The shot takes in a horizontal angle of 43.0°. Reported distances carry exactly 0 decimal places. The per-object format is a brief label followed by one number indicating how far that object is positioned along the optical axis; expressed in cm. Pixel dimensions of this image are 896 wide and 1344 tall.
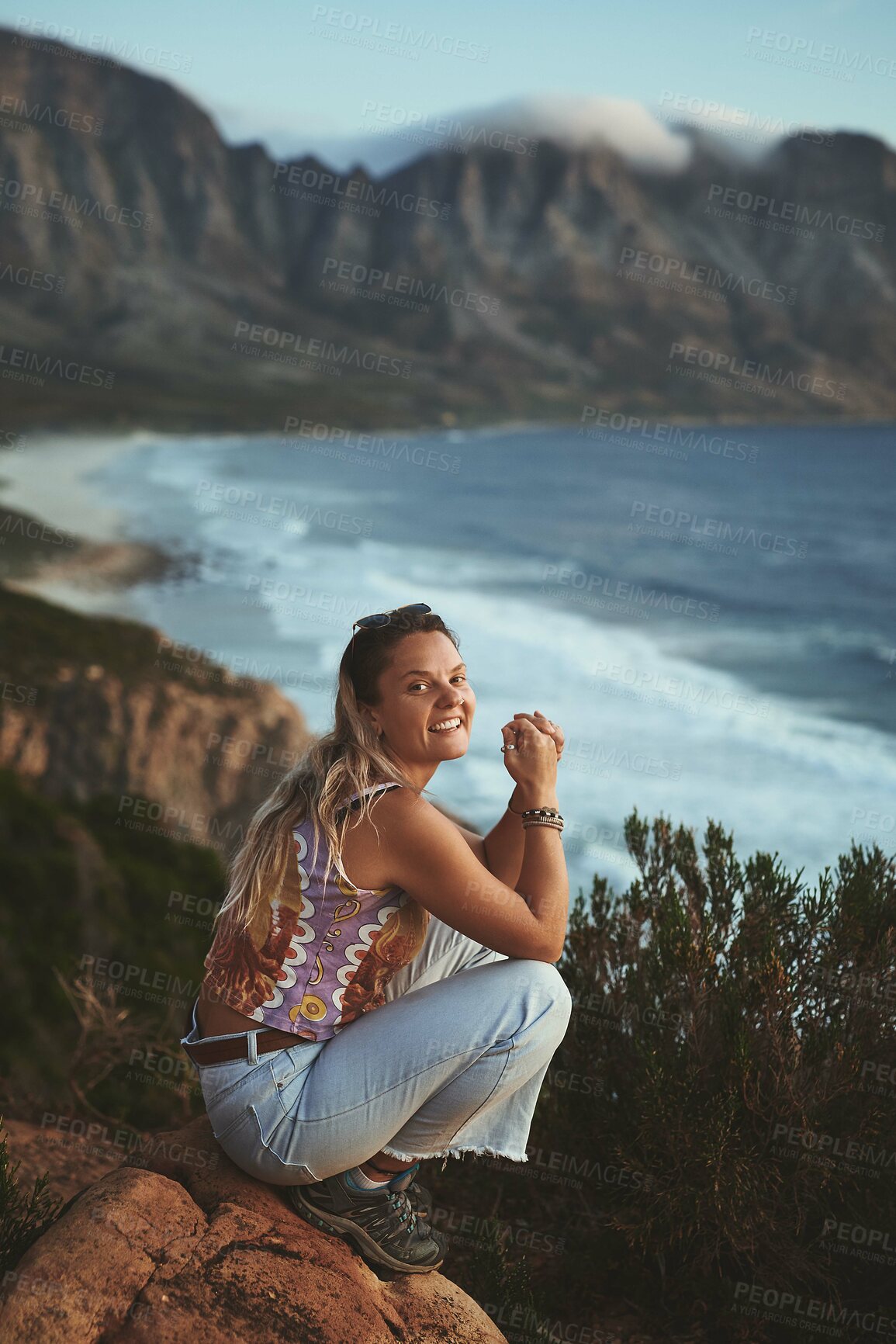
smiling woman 218
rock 192
